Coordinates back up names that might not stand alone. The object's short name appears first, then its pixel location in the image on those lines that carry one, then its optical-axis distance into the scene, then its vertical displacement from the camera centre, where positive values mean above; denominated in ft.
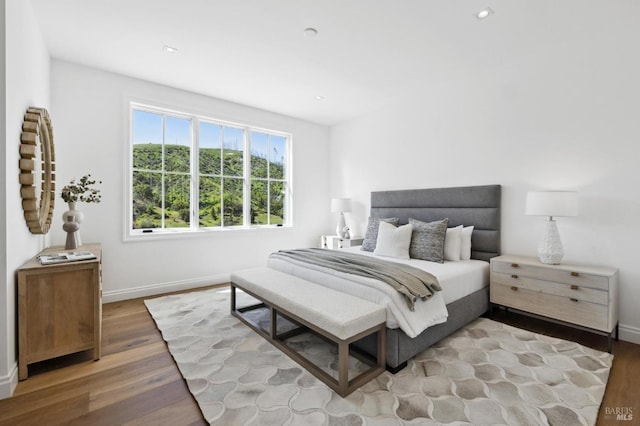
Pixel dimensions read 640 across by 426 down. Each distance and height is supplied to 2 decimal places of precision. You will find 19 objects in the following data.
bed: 6.84 -0.52
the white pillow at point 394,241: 11.06 -1.23
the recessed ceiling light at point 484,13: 7.64 +5.22
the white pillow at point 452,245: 10.66 -1.28
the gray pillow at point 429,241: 10.50 -1.15
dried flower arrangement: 8.93 +0.50
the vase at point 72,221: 8.73 -0.47
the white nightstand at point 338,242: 15.39 -1.77
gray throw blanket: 7.11 -1.70
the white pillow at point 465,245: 10.96 -1.31
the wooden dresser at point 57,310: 6.40 -2.38
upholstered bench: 5.93 -2.39
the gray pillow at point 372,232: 12.63 -1.02
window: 12.40 +1.65
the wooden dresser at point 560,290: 7.70 -2.30
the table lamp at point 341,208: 16.01 +0.06
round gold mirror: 6.76 +0.94
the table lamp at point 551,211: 8.47 +0.00
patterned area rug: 5.30 -3.69
